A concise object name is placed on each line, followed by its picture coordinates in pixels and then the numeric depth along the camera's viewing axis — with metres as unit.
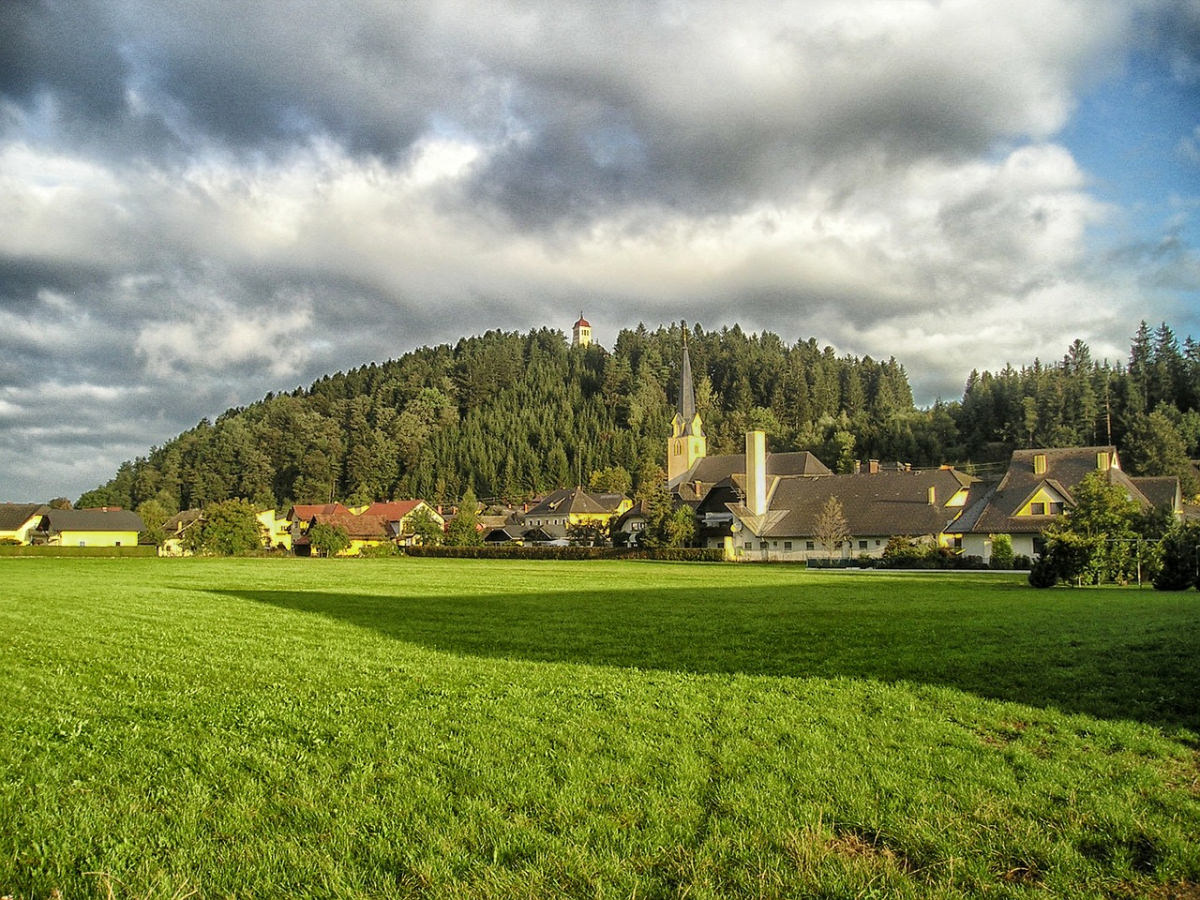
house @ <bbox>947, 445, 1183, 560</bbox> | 53.59
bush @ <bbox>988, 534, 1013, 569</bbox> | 48.41
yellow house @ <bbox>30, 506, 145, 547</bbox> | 104.25
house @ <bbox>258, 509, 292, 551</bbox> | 110.94
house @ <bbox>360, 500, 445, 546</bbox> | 94.94
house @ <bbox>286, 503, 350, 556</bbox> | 102.12
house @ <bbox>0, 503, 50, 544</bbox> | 103.88
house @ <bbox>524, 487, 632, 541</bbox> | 104.62
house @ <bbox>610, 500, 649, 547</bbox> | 82.56
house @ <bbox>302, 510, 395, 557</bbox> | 91.81
